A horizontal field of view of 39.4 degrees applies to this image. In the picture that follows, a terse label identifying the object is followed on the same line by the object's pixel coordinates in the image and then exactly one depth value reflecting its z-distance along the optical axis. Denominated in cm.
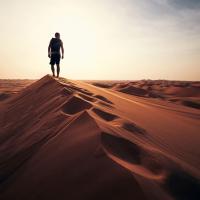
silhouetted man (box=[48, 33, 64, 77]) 833
